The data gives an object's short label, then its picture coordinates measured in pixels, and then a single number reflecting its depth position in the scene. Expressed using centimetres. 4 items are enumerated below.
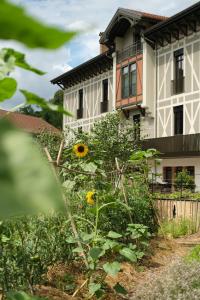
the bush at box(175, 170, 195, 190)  1131
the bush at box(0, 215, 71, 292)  226
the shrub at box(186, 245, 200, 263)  353
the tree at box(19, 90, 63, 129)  3291
